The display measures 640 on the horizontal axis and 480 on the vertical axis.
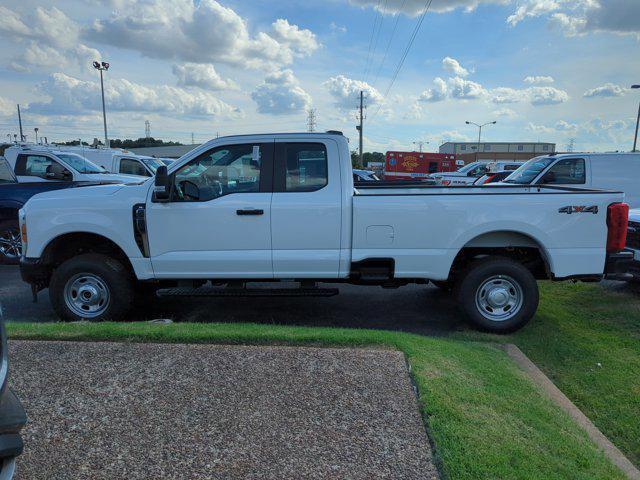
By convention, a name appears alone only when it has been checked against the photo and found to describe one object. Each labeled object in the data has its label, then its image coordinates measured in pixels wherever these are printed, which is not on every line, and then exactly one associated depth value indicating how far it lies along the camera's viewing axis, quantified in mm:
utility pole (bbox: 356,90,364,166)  53222
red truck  34844
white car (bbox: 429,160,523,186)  22375
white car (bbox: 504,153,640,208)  11383
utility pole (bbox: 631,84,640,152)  37156
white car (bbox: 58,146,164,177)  16250
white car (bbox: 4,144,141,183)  11180
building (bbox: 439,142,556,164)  99000
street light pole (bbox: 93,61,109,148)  33250
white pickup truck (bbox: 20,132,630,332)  5332
